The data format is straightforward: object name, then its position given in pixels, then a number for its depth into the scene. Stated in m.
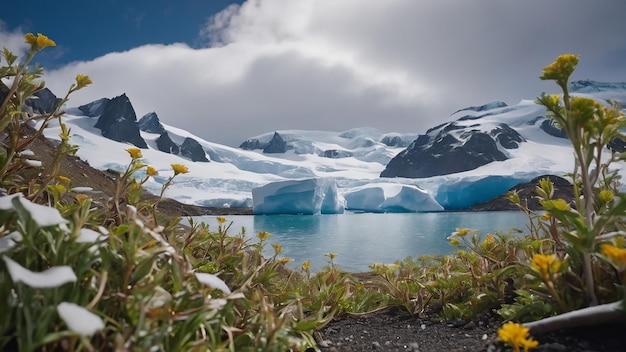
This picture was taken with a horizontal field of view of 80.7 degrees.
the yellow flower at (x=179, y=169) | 1.70
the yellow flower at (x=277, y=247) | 2.15
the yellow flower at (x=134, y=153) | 1.55
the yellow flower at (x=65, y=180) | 1.57
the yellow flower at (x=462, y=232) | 2.16
